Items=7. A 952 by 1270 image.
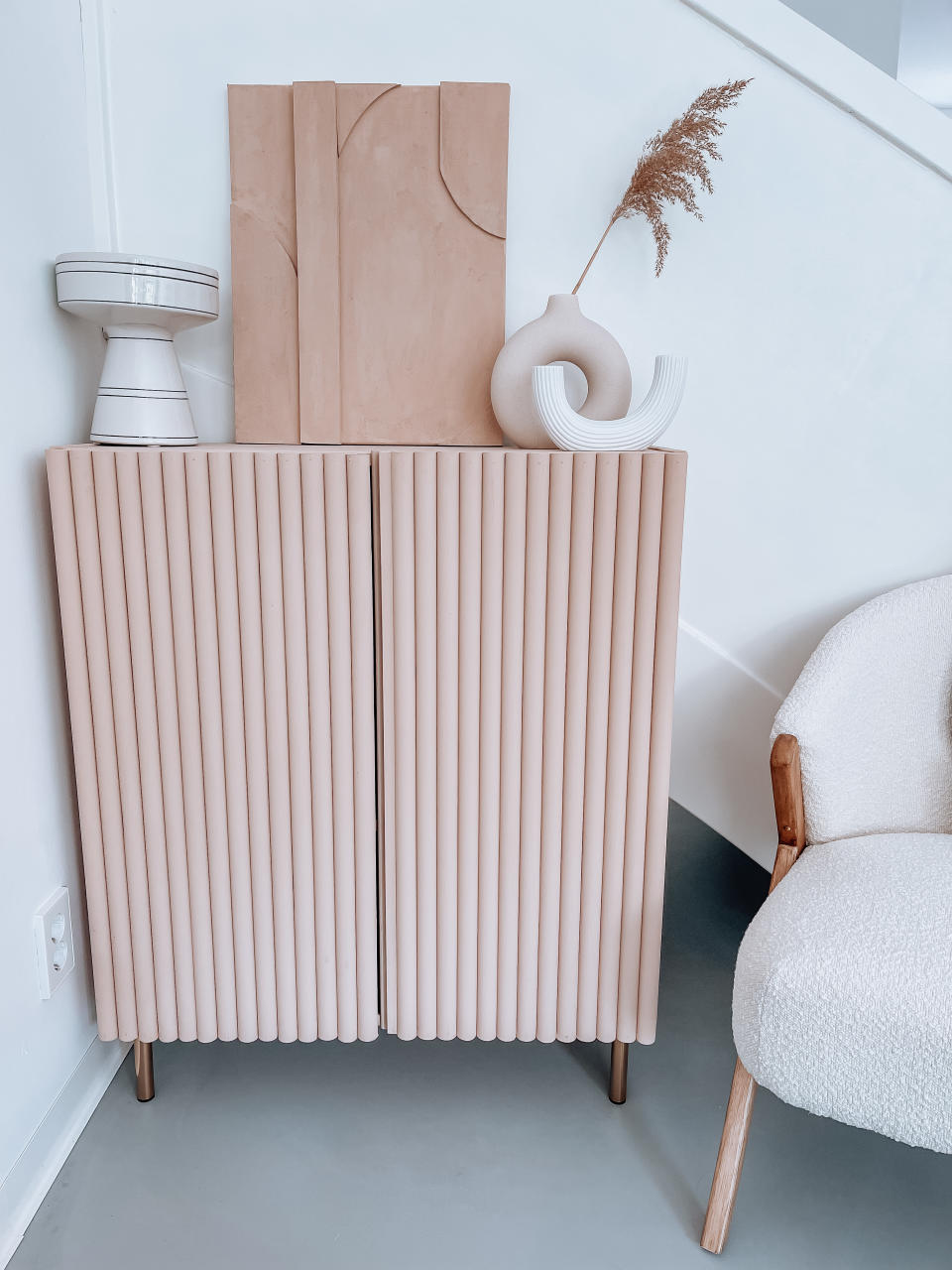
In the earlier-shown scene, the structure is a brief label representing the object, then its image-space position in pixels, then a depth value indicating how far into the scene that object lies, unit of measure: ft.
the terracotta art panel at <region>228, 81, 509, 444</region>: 4.16
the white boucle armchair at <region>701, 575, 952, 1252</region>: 3.08
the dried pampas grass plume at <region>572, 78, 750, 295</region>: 3.96
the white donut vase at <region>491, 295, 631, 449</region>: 4.07
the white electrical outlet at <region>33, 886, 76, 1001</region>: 3.83
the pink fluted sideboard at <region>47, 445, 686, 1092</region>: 3.66
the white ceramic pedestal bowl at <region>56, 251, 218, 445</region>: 3.59
